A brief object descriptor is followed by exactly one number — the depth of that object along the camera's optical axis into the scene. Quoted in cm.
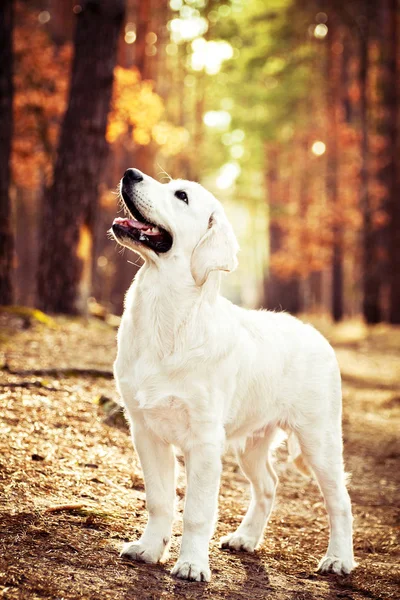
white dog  416
